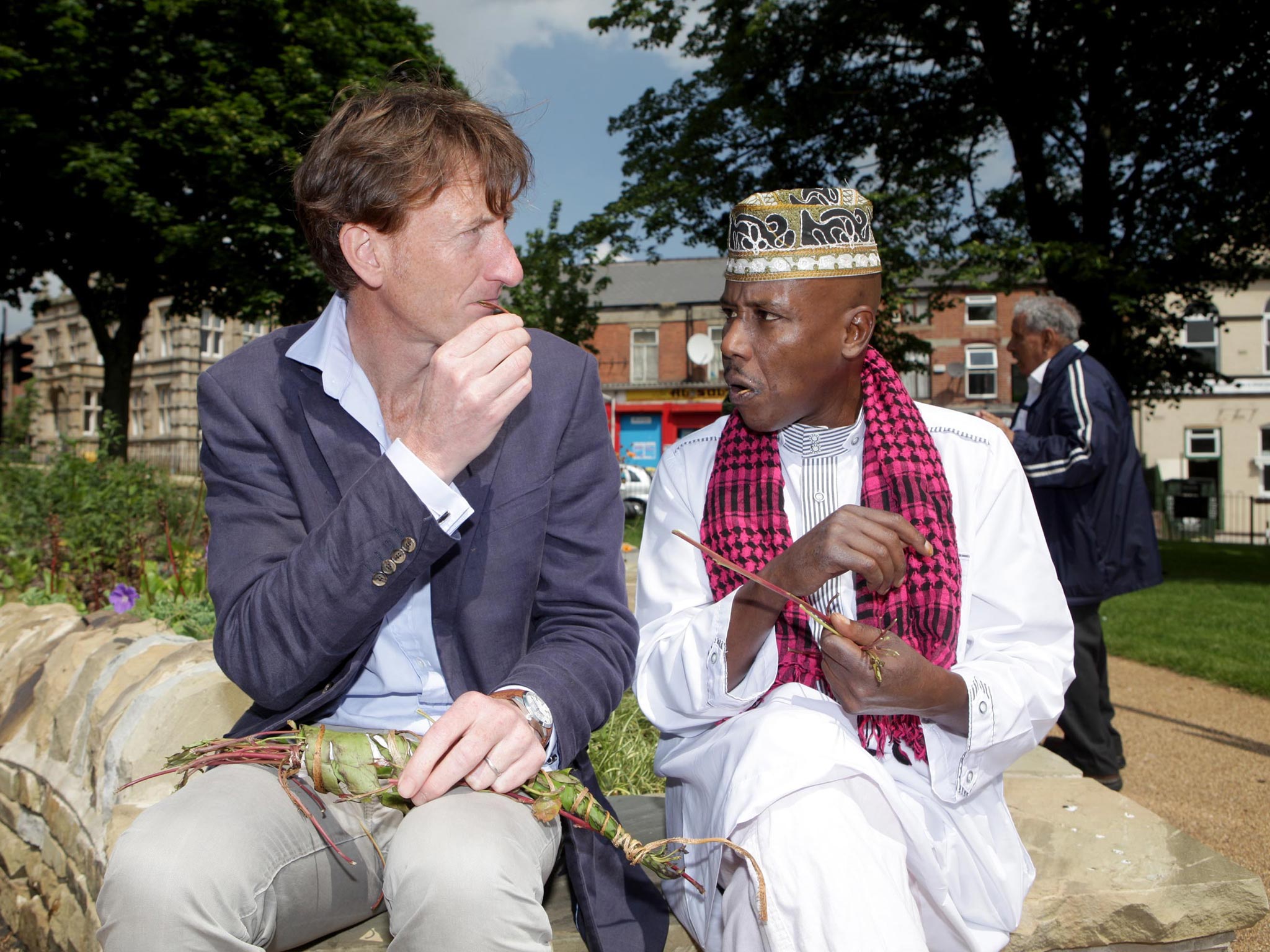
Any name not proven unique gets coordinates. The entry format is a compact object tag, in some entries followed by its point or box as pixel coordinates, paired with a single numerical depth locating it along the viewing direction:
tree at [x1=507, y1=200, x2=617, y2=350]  14.42
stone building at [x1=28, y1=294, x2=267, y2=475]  42.78
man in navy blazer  1.49
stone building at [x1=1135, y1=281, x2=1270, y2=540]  32.78
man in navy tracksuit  4.54
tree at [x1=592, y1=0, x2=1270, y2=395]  13.13
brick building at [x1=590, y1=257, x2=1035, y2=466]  36.84
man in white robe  1.63
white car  22.70
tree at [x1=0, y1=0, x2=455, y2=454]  17.03
